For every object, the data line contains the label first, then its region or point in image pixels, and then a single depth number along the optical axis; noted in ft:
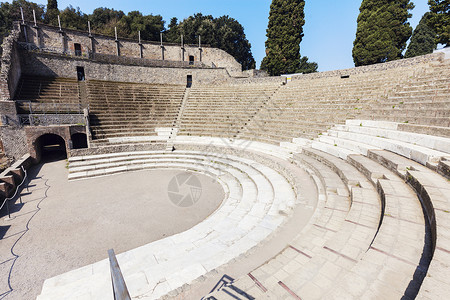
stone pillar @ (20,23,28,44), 70.00
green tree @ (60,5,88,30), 114.42
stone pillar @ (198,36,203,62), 103.64
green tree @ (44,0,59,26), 117.48
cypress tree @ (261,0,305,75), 83.97
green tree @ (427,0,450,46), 51.57
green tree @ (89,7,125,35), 127.85
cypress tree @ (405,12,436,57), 122.63
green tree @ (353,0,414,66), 70.38
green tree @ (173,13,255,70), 130.82
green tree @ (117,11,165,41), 125.29
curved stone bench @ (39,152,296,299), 11.43
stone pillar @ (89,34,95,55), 83.39
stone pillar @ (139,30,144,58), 93.57
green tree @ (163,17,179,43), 136.26
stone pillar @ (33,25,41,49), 72.74
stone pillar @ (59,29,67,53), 77.22
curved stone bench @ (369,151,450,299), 6.61
